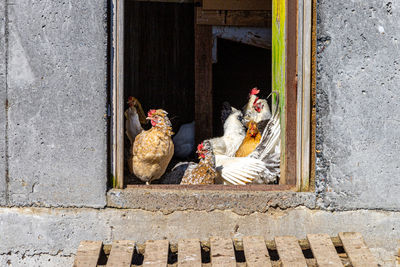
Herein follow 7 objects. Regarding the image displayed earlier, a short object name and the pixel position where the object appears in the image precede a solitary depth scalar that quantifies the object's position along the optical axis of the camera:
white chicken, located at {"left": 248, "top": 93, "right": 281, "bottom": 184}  8.25
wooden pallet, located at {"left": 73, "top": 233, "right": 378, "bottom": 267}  6.09
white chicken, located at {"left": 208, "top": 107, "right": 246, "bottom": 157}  10.40
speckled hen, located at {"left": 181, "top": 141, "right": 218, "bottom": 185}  8.32
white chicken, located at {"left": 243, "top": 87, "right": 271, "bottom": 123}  10.84
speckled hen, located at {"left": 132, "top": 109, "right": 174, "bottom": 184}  8.10
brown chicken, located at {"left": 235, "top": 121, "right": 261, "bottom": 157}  9.75
